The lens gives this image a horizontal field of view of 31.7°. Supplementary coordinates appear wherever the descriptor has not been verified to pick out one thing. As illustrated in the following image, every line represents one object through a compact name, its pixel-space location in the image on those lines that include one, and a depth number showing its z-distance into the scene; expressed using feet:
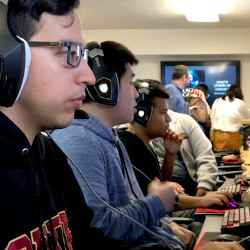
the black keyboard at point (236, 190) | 6.59
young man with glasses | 2.41
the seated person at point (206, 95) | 24.84
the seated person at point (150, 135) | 6.41
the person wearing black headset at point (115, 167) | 4.10
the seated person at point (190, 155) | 9.17
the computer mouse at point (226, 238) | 4.25
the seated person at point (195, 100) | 16.02
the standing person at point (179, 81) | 17.74
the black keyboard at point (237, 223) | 4.51
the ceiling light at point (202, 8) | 20.29
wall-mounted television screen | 28.27
